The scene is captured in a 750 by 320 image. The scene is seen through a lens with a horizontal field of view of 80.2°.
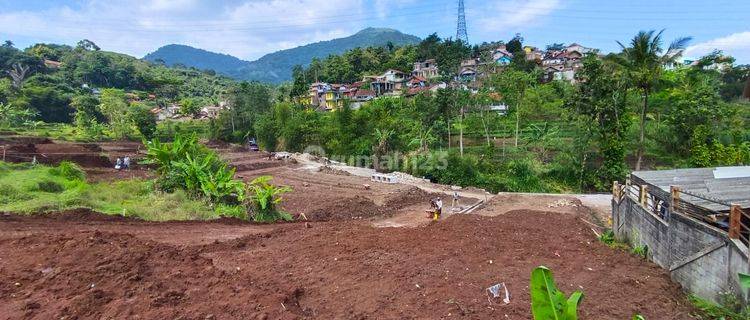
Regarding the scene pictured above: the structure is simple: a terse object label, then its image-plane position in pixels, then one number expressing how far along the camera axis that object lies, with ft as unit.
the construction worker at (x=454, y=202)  65.05
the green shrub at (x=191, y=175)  50.06
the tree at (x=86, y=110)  168.86
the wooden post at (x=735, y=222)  20.79
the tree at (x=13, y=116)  159.74
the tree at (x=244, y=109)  181.57
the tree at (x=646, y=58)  64.39
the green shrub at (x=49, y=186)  48.57
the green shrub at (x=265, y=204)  47.70
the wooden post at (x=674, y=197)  26.53
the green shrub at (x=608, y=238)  37.80
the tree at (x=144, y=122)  165.81
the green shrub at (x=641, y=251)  31.65
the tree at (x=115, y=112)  173.17
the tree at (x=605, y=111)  76.95
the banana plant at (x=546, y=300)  10.48
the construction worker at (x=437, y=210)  53.98
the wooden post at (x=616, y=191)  40.10
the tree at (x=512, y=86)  110.01
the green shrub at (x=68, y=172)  56.80
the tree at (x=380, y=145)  109.91
